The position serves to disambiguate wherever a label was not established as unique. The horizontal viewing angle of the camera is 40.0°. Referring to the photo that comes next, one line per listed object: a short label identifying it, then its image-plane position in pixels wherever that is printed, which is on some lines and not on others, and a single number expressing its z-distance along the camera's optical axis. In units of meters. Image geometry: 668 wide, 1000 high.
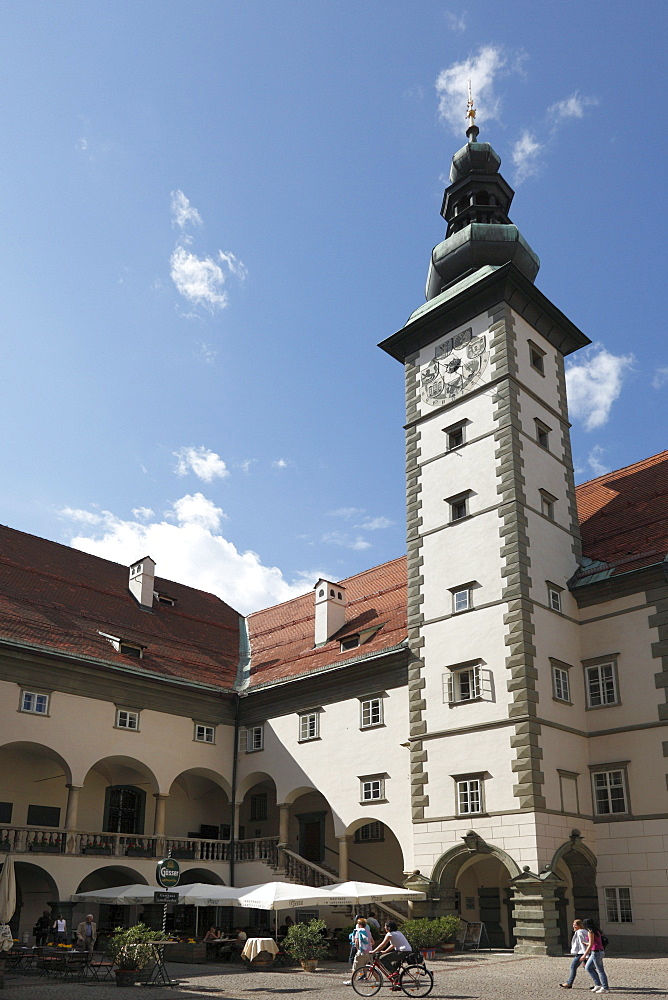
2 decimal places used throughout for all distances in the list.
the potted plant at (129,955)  18.45
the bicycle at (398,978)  16.33
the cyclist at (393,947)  16.61
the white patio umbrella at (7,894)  22.95
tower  24.75
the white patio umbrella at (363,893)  23.27
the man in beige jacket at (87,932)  23.58
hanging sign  18.38
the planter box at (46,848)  26.69
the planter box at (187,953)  23.77
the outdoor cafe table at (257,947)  22.06
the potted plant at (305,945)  21.56
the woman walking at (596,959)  16.38
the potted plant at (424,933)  22.81
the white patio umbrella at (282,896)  22.75
